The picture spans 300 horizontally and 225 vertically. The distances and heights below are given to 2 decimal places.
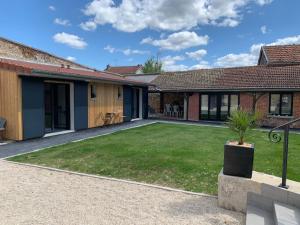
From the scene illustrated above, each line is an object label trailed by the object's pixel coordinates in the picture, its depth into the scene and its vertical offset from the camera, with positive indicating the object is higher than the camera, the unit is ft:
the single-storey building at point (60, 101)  34.06 -0.30
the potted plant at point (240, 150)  14.57 -2.68
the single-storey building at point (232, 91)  56.24 +2.43
